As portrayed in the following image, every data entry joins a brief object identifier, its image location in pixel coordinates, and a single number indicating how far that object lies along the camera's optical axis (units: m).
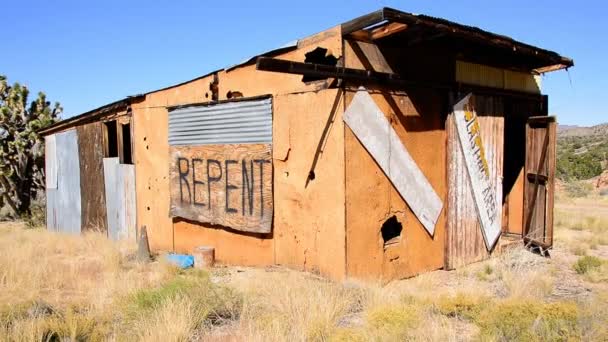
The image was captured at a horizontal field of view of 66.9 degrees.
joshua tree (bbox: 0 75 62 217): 16.11
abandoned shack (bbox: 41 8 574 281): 6.33
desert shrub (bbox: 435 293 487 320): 5.10
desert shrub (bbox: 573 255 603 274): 7.66
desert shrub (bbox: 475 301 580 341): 4.18
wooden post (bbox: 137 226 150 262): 8.79
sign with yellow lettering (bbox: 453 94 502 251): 7.76
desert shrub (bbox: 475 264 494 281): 7.17
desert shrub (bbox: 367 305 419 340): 4.26
